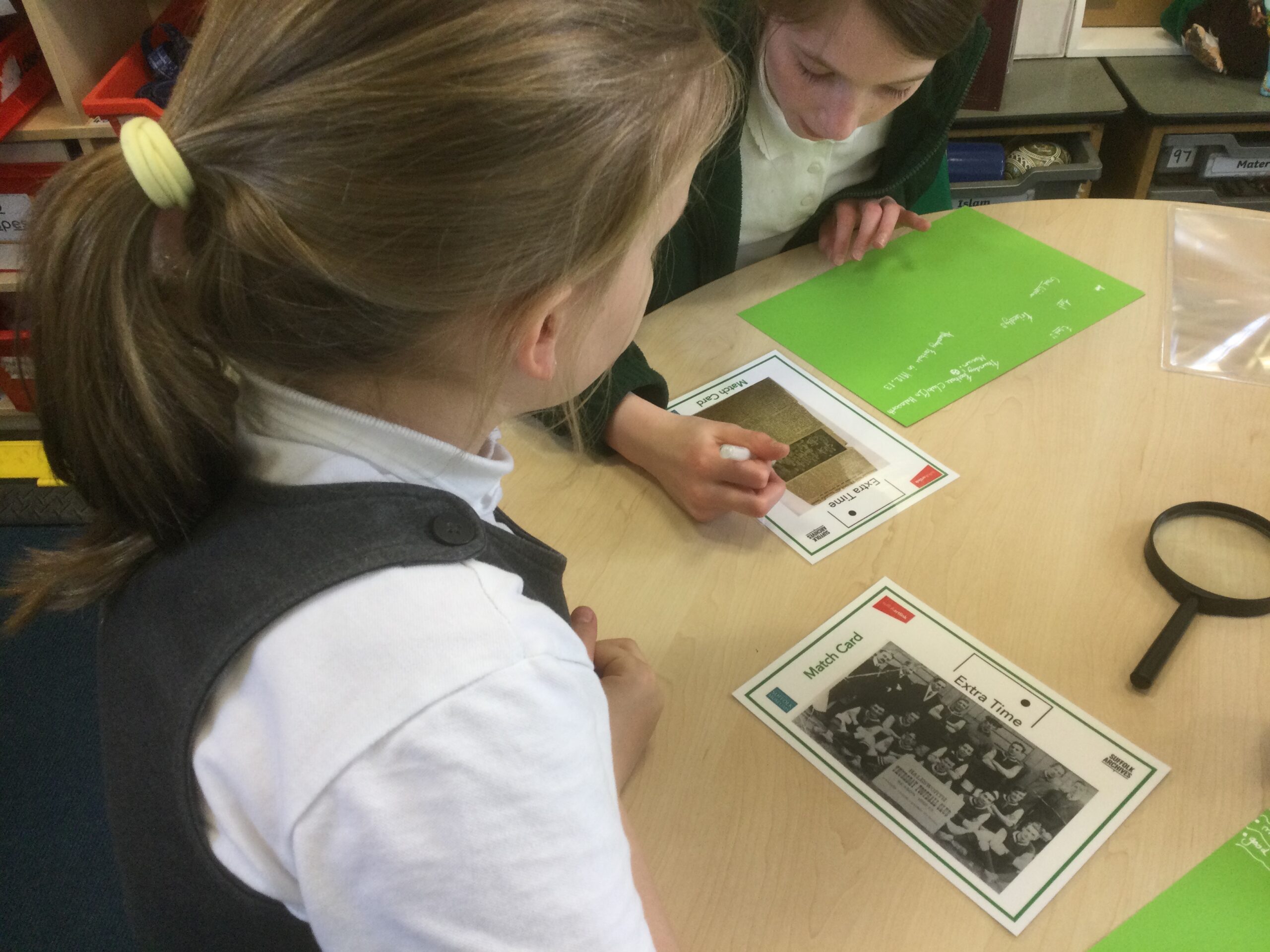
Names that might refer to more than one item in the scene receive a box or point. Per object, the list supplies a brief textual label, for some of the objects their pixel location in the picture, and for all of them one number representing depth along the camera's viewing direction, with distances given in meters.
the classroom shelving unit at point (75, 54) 1.38
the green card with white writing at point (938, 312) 0.91
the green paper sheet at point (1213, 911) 0.52
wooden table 0.55
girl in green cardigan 0.80
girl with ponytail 0.41
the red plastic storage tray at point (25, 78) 1.43
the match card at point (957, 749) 0.57
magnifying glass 0.68
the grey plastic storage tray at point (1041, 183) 1.81
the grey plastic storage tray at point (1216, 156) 1.83
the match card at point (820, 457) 0.78
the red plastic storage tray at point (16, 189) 1.52
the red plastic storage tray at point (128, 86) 1.36
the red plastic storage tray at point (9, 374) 1.72
